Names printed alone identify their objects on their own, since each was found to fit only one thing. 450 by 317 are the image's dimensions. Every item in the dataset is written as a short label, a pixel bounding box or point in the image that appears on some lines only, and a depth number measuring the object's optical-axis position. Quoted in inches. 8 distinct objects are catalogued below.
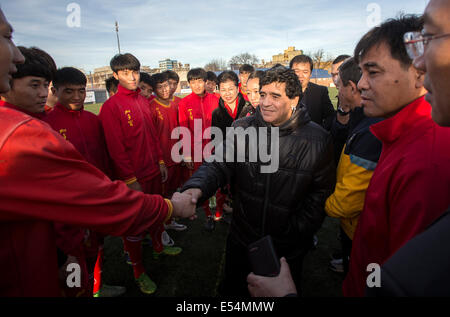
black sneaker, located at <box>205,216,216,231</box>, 165.2
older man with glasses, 20.2
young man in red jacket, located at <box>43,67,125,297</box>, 102.5
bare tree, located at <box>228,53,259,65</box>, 2301.2
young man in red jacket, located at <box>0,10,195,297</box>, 35.7
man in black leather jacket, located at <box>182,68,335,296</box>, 76.5
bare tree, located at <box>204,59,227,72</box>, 2380.2
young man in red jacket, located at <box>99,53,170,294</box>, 114.4
